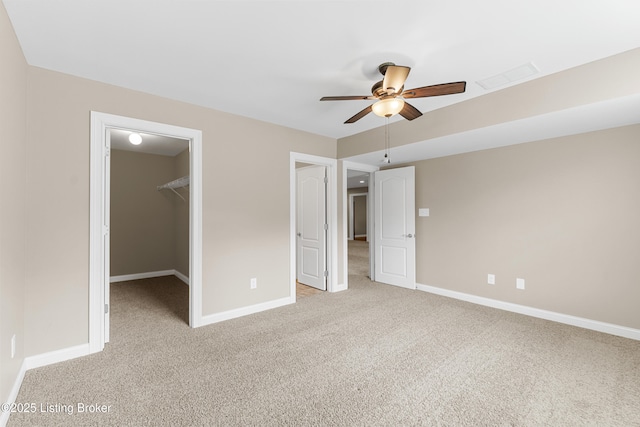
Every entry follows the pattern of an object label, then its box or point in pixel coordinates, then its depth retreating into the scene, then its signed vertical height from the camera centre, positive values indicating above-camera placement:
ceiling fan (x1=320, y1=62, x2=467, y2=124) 2.09 +0.94
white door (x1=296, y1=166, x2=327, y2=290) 4.65 -0.19
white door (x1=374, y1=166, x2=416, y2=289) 4.70 -0.20
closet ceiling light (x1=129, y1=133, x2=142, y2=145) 3.95 +1.08
